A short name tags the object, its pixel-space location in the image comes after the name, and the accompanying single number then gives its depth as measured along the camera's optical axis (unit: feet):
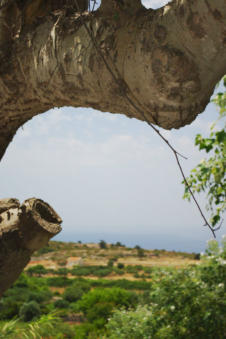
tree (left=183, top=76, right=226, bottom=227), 14.16
